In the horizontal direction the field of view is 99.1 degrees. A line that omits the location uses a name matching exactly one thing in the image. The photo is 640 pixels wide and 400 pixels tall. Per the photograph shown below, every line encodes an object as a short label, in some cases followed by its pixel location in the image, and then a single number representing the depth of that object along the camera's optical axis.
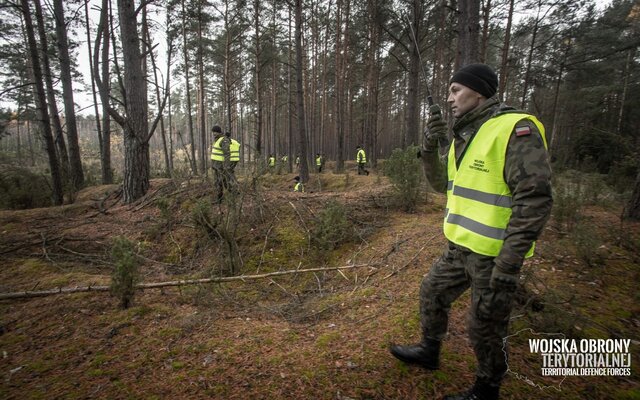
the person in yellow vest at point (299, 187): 10.67
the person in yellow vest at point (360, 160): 15.92
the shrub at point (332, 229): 4.66
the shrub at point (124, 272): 2.57
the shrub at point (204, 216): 4.05
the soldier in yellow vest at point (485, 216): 1.50
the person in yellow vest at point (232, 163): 4.37
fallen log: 2.91
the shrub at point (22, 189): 7.93
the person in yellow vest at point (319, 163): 17.90
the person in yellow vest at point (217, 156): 4.80
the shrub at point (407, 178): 6.12
